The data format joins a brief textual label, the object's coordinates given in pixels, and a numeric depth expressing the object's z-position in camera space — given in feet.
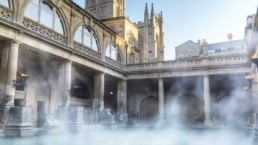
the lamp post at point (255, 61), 22.83
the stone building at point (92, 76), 44.37
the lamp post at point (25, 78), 57.34
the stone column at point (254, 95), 43.10
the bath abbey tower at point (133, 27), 105.09
